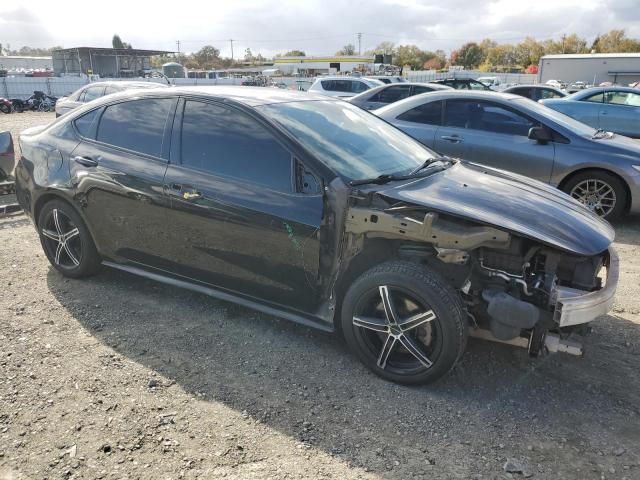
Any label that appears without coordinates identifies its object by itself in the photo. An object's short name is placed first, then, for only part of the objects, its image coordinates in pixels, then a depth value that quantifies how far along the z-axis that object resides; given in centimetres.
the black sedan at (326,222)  282
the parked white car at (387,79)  2305
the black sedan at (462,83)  1697
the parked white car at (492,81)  3533
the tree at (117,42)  12631
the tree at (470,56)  9788
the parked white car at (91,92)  1255
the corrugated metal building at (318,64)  6156
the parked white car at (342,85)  1855
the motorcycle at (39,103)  2750
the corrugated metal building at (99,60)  6450
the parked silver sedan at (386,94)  1212
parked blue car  1219
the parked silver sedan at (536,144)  608
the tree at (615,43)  8331
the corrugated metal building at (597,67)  3838
